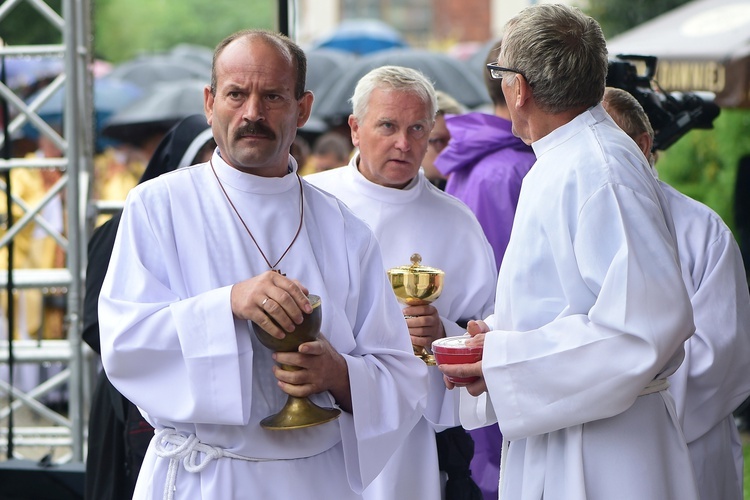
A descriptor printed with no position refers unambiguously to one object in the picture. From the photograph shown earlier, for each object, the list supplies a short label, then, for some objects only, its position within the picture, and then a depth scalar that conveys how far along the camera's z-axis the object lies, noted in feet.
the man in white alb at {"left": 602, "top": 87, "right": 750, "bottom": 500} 23.41
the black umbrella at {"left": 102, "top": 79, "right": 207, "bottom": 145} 98.94
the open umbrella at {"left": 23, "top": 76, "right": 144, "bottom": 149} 115.85
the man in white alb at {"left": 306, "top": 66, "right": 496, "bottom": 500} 26.91
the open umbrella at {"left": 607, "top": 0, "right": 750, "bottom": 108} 49.39
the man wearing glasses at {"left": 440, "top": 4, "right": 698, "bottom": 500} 17.52
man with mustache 17.90
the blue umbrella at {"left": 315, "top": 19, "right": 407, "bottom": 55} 180.86
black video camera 29.32
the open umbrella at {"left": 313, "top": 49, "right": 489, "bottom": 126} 98.73
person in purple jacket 30.32
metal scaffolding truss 37.01
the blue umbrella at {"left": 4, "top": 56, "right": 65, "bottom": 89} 109.19
